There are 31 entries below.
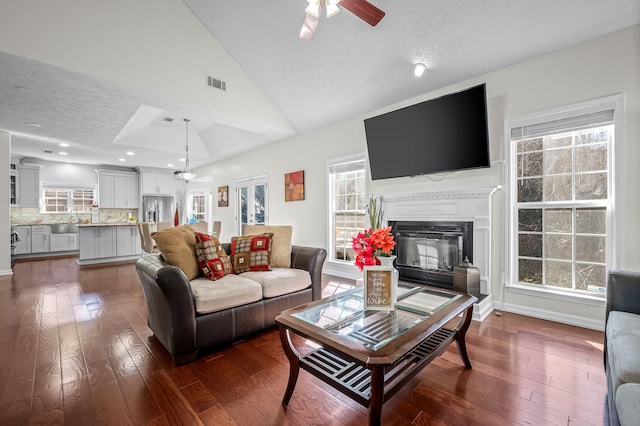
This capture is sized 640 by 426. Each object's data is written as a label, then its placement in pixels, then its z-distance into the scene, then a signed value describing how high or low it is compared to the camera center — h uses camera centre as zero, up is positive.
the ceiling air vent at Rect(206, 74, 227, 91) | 3.93 +1.83
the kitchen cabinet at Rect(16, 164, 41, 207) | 7.19 +0.74
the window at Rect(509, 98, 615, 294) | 2.62 +0.11
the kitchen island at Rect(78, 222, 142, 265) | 6.15 -0.69
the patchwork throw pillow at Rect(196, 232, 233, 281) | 2.53 -0.43
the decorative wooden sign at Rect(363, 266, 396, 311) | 1.75 -0.48
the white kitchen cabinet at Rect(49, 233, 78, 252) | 7.36 -0.76
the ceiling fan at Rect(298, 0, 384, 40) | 1.95 +1.49
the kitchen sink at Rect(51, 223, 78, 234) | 7.34 -0.39
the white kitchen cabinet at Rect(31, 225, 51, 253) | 7.07 -0.62
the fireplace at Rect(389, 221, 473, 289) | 3.37 -0.49
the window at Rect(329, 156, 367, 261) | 4.54 +0.12
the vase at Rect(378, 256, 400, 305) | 1.78 -0.34
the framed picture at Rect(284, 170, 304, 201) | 5.32 +0.49
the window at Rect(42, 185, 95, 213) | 7.77 +0.43
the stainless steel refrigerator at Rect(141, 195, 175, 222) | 8.73 +0.14
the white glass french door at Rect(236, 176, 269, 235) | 6.31 +0.24
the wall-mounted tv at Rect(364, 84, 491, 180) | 2.97 +0.88
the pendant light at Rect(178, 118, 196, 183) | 5.57 +0.74
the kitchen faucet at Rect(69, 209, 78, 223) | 7.98 -0.08
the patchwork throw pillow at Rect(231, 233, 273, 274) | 2.91 -0.44
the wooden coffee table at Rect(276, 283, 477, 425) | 1.23 -0.63
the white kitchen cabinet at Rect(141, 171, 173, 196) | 8.61 +0.93
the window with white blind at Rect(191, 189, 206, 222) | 8.52 +0.23
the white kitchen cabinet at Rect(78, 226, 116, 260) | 6.12 -0.65
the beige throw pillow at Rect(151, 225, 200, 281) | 2.40 -0.31
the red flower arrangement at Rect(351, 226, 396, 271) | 1.80 -0.23
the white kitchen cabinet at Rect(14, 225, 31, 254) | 6.90 -0.65
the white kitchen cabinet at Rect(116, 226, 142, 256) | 6.66 -0.68
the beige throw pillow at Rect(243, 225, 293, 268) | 3.13 -0.39
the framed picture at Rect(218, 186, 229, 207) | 7.41 +0.42
